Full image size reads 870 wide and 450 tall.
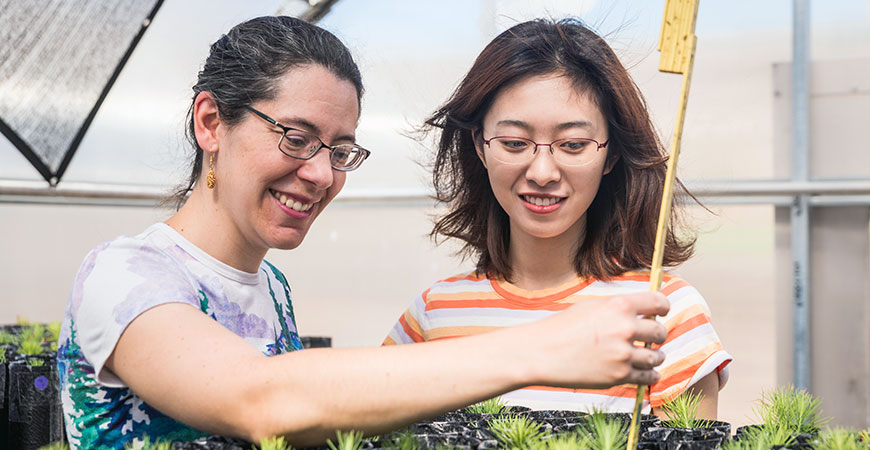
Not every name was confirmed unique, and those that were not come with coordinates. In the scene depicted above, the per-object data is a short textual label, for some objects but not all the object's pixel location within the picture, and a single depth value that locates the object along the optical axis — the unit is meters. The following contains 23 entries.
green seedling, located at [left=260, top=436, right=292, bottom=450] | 0.72
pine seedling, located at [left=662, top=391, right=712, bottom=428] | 0.92
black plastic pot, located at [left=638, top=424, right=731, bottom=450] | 0.80
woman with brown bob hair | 1.42
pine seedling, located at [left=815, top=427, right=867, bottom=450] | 0.77
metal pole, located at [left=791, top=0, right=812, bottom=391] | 4.18
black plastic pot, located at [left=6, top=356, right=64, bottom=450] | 1.77
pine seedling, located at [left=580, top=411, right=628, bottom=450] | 0.77
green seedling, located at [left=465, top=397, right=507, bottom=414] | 1.02
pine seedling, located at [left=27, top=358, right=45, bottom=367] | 1.76
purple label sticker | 1.77
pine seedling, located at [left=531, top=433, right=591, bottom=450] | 0.72
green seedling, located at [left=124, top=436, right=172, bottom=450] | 0.74
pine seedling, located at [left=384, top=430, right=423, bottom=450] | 0.76
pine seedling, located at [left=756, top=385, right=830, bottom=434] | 0.91
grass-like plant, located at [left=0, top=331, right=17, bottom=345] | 2.14
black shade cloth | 3.26
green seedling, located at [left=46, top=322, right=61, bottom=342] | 2.22
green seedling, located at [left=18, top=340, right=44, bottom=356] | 1.90
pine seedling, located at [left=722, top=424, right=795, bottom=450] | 0.78
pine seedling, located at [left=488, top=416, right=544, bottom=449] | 0.79
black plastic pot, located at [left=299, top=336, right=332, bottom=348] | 2.32
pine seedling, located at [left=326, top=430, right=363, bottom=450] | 0.72
